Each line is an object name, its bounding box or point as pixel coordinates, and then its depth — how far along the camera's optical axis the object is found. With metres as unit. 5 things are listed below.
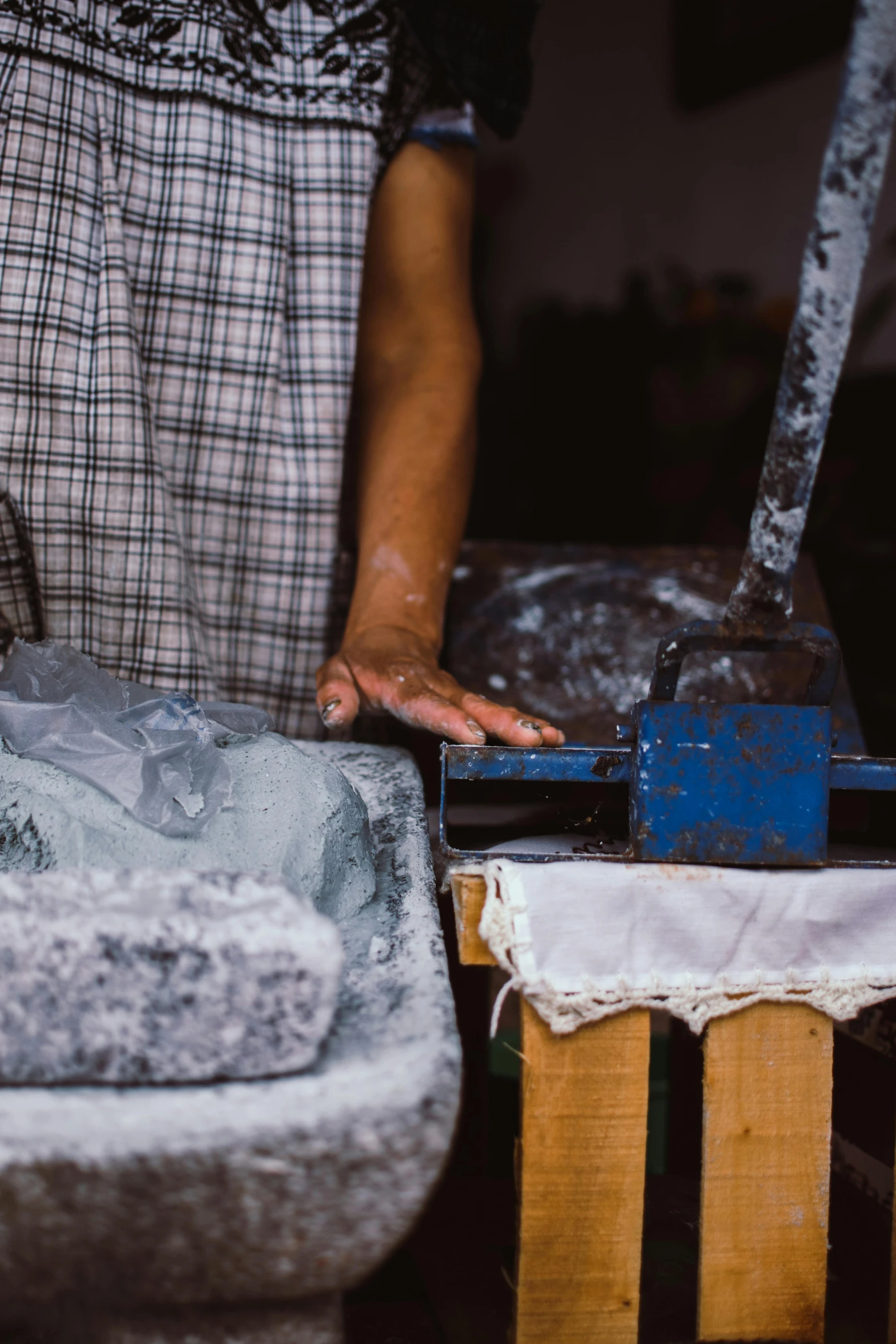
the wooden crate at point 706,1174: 0.88
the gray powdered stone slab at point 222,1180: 0.58
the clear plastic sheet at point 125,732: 0.84
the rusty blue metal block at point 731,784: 0.86
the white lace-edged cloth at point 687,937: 0.85
